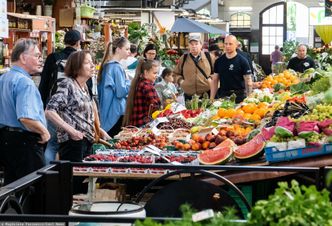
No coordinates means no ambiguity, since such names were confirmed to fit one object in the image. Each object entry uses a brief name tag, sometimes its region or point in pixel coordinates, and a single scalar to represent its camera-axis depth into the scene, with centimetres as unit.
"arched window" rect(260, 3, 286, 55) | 4572
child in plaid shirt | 988
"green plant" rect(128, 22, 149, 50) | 1922
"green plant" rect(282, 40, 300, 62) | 2449
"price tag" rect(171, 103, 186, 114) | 1019
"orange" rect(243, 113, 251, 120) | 831
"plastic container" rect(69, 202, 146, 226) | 308
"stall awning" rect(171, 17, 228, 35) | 2045
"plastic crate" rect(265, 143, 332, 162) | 550
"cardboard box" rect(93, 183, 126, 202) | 642
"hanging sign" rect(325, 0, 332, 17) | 1519
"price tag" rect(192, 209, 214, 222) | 249
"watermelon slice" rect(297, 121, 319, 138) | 559
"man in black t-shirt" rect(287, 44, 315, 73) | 1739
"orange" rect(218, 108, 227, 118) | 871
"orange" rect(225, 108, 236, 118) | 864
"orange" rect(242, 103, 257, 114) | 869
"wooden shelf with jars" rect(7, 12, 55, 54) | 1239
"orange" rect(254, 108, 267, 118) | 843
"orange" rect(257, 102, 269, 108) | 890
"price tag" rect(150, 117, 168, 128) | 885
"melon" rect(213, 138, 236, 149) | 643
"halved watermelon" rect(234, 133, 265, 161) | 587
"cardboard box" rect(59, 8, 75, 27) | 1664
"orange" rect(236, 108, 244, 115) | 862
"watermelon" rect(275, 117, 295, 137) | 566
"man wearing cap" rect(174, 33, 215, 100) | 1274
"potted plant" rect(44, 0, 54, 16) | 1634
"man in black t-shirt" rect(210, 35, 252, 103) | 1166
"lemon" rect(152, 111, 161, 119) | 977
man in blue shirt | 650
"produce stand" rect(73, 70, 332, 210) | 556
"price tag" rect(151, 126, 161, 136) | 809
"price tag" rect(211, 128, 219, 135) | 719
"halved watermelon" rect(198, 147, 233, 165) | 607
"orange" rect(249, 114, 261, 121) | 820
